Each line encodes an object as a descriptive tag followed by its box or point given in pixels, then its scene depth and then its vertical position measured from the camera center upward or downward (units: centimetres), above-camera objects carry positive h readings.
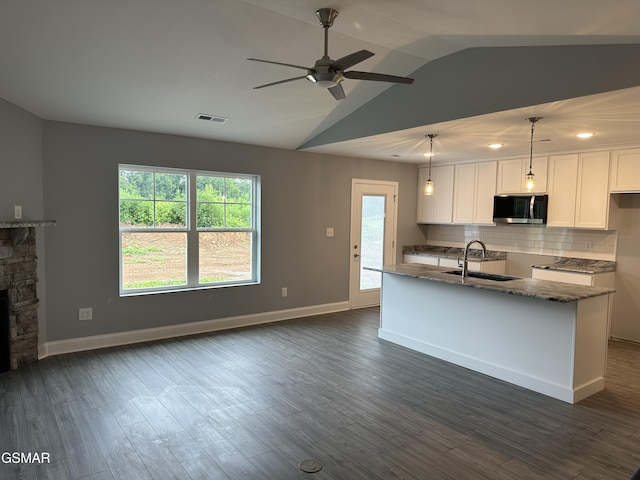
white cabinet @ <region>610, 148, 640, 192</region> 477 +61
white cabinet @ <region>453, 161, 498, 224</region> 620 +43
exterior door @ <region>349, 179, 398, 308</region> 663 -26
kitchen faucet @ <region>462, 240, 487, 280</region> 418 -48
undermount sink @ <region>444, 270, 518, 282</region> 428 -57
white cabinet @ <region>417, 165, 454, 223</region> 678 +37
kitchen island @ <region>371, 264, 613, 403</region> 349 -97
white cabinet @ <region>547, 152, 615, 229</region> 504 +39
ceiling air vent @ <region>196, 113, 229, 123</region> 448 +104
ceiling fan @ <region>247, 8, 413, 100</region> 252 +90
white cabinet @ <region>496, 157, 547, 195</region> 557 +64
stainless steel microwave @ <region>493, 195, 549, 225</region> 558 +17
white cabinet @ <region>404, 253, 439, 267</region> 676 -64
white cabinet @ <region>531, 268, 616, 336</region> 496 -65
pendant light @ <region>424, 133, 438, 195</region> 453 +39
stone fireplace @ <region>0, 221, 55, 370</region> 387 -72
